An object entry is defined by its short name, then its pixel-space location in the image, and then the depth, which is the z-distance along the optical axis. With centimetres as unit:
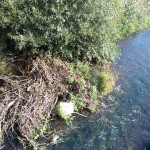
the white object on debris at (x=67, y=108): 724
